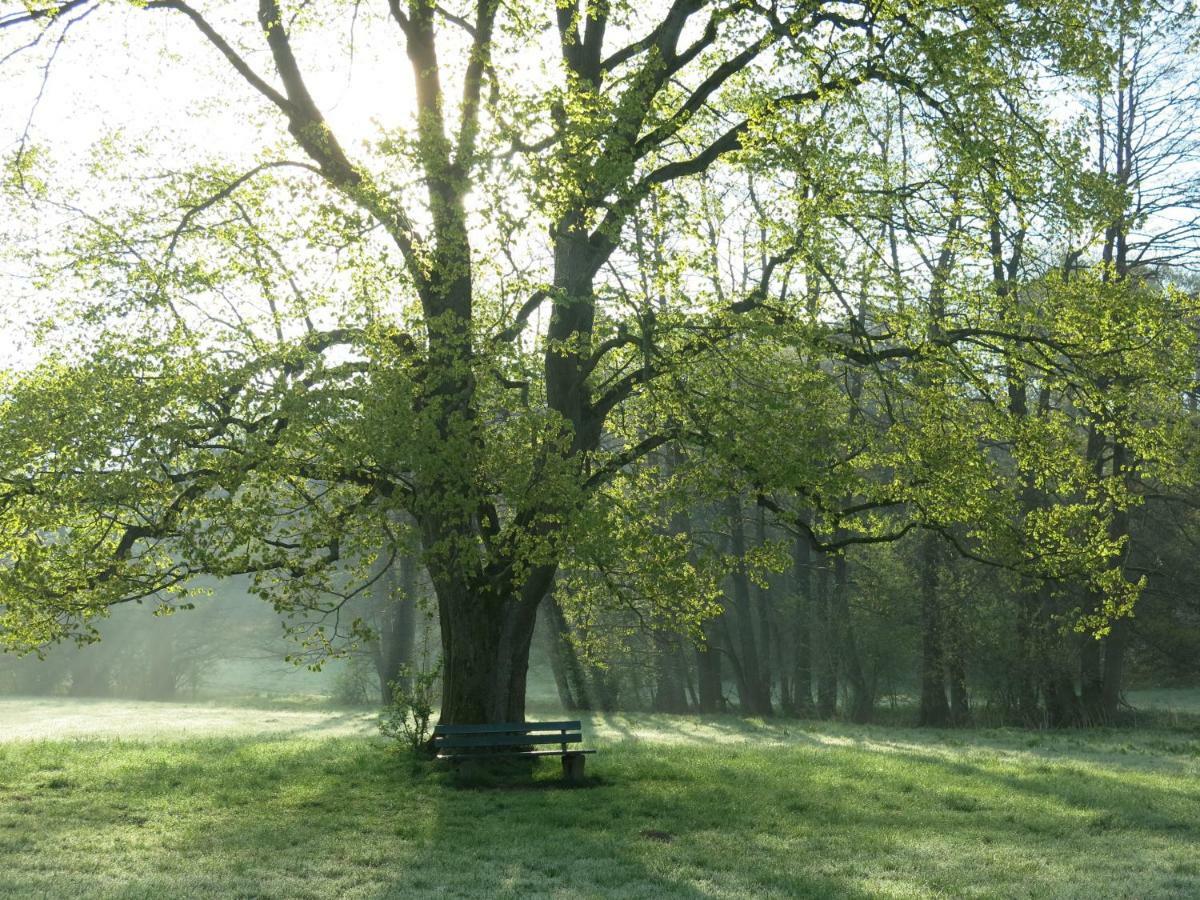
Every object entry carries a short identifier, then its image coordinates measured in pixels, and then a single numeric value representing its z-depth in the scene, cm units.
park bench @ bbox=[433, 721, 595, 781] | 1560
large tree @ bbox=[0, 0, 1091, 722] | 1367
